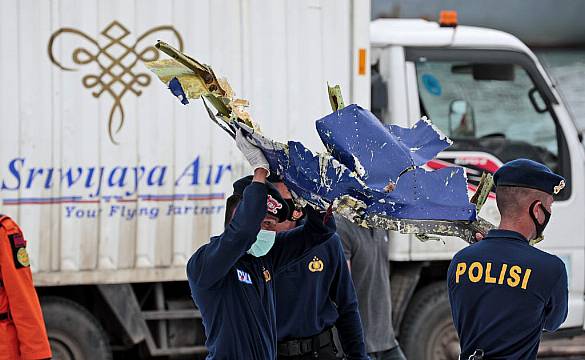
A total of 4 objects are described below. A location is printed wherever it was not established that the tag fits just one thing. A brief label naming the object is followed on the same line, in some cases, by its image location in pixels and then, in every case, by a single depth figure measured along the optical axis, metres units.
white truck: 13.23
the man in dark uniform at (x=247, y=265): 7.42
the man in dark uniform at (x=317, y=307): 9.38
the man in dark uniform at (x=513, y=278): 7.53
